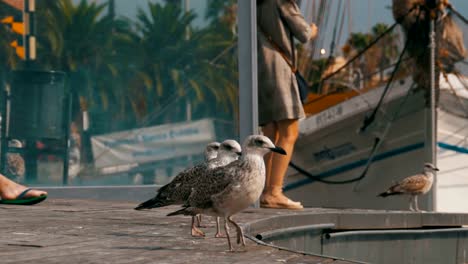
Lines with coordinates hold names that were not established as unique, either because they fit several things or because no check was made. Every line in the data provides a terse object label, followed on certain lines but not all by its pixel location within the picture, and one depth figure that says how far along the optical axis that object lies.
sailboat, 22.88
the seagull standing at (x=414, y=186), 13.41
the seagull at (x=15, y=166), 10.96
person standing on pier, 10.19
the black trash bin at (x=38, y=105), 11.01
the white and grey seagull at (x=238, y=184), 5.57
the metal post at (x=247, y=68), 10.48
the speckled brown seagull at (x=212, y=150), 7.52
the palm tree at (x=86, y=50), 11.00
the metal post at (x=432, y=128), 21.94
